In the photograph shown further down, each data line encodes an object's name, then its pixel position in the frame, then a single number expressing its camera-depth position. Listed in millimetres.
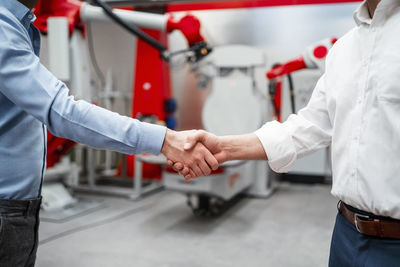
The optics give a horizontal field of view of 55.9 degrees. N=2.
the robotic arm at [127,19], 4051
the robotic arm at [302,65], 3852
